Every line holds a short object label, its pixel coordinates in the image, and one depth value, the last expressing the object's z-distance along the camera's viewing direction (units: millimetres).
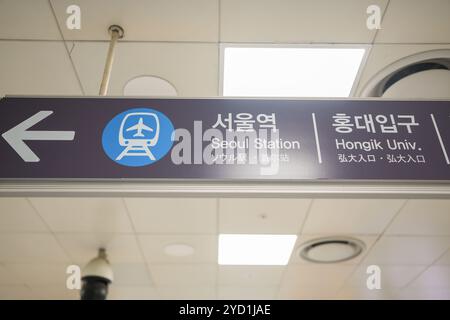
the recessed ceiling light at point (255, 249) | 3883
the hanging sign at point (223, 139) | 1158
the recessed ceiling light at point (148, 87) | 2164
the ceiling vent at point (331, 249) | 3900
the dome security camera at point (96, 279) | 3699
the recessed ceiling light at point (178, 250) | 3959
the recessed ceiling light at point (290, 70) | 1994
